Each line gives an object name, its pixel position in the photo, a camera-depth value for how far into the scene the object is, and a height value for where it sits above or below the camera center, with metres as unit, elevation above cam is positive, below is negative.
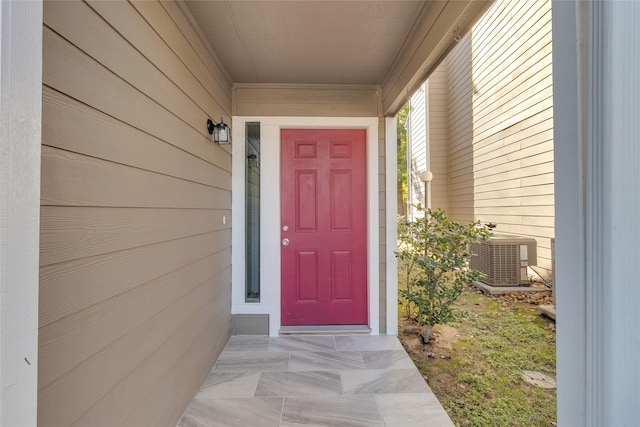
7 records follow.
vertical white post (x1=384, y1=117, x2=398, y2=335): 2.81 -0.09
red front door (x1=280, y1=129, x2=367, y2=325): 2.89 -0.11
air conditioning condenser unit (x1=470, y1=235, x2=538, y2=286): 3.85 -0.59
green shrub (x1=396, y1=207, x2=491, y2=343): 2.53 -0.44
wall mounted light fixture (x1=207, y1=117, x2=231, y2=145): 2.20 +0.64
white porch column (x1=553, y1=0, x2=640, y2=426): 0.44 +0.01
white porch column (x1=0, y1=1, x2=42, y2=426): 0.42 +0.01
